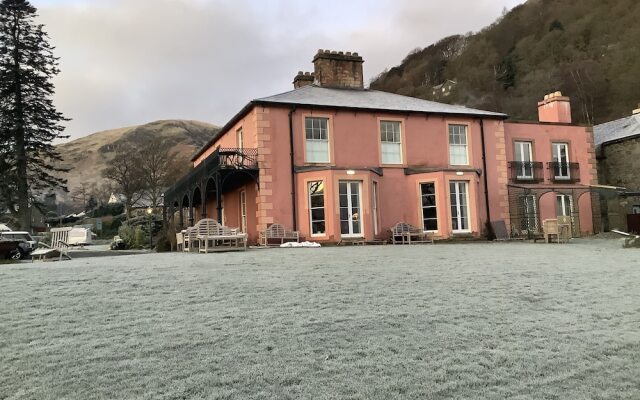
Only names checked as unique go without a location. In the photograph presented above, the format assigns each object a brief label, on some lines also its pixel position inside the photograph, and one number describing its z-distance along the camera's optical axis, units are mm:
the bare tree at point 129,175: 53466
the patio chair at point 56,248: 13242
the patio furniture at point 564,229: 18330
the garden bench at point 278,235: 17781
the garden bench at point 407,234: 18762
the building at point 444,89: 74875
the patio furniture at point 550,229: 17750
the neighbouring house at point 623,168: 25984
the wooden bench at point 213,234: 13904
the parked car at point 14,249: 18219
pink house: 18391
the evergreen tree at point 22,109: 34031
